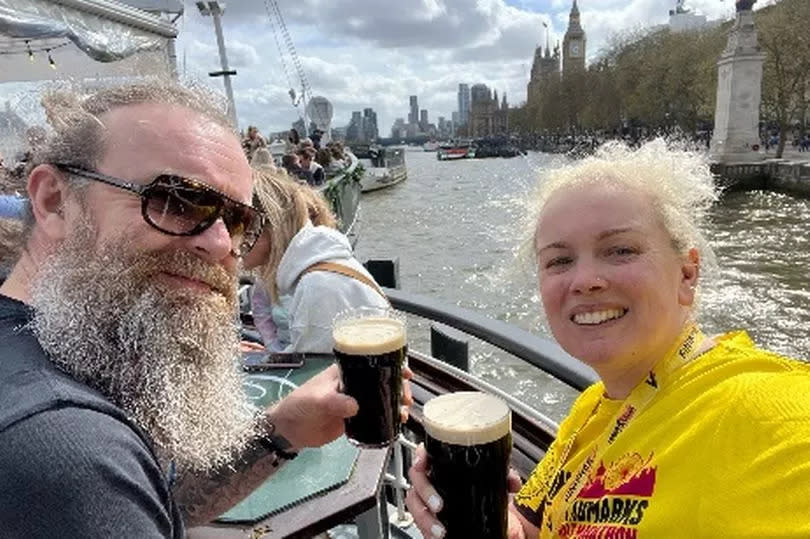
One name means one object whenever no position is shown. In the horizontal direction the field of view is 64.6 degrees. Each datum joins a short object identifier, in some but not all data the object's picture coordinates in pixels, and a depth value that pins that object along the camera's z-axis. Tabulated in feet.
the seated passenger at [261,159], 11.43
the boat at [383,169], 129.08
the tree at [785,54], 106.11
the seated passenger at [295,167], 37.86
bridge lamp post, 53.67
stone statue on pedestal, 99.55
